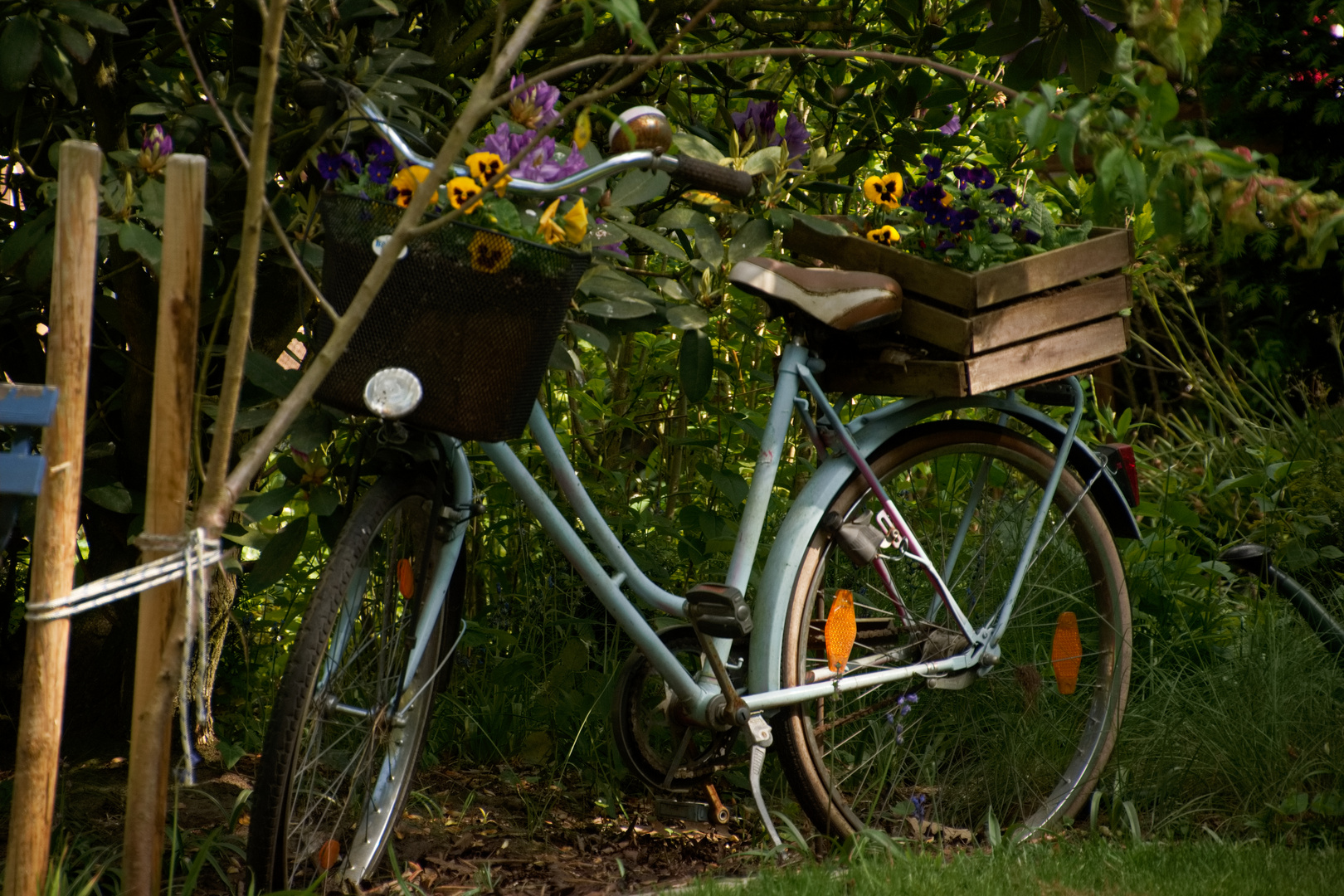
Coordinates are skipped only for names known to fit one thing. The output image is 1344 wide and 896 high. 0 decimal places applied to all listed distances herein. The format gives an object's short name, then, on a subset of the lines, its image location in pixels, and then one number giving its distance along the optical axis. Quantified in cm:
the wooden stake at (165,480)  653
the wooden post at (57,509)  648
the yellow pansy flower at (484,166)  665
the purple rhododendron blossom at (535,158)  675
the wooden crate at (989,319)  713
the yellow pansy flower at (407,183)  669
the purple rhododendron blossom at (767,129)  727
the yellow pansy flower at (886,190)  727
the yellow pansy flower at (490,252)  667
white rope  648
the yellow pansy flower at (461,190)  663
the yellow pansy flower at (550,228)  673
